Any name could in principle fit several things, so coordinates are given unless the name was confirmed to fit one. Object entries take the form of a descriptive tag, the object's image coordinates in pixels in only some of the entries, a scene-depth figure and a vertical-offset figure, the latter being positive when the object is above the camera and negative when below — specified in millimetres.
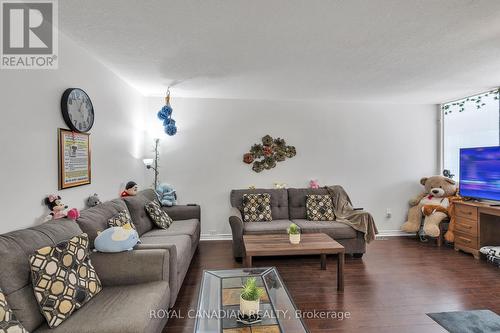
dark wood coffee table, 2646 -889
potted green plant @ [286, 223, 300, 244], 2843 -787
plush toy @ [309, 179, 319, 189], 4539 -349
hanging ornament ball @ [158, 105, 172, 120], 3992 +798
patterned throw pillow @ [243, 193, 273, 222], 3926 -685
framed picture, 2227 +43
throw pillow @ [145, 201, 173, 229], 3285 -673
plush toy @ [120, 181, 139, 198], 3384 -353
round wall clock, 2250 +507
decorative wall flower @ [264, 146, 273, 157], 4523 +223
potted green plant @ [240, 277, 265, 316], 1611 -865
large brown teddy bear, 4160 -691
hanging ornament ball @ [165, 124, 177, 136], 4074 +549
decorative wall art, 4523 +181
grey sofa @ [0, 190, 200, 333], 1367 -820
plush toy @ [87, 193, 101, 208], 2625 -385
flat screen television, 3520 -124
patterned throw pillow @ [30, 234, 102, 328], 1411 -689
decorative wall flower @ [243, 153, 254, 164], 4496 +99
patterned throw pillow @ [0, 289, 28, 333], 1159 -728
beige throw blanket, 3557 -749
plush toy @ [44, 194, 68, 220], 2027 -346
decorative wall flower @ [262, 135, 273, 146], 4531 +417
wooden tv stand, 3570 -896
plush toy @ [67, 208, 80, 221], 2072 -414
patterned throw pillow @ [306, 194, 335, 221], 3963 -692
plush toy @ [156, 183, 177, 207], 3961 -480
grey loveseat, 3490 -873
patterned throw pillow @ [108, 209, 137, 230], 2408 -547
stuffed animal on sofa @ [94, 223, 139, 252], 1949 -591
